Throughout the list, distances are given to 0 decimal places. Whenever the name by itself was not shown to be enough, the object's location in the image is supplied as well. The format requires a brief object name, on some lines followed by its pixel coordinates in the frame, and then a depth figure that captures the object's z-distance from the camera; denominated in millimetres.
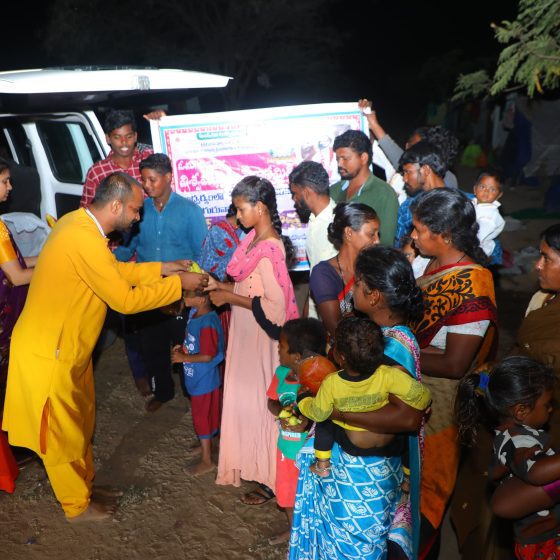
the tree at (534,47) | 6094
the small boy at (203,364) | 3529
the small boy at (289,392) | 2695
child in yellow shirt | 2005
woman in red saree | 2482
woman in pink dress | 3051
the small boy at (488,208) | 4160
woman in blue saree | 2135
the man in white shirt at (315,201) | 3611
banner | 4398
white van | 4527
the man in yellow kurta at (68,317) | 2918
